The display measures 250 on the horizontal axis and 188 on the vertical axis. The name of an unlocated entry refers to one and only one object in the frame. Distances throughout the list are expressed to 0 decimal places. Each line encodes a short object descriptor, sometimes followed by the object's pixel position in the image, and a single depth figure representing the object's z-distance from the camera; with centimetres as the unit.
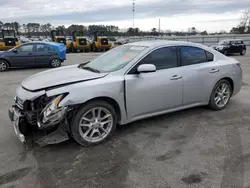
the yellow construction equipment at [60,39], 1995
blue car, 957
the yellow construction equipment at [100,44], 2063
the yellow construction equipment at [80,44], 2025
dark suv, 1732
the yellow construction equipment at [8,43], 1678
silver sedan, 278
